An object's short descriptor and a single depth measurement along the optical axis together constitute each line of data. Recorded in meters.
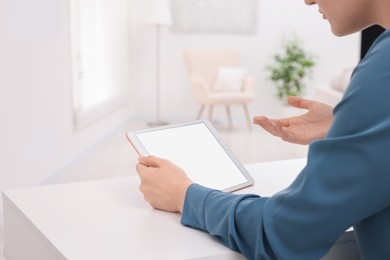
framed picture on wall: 6.53
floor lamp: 5.99
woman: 0.60
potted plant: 6.25
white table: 0.74
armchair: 5.93
